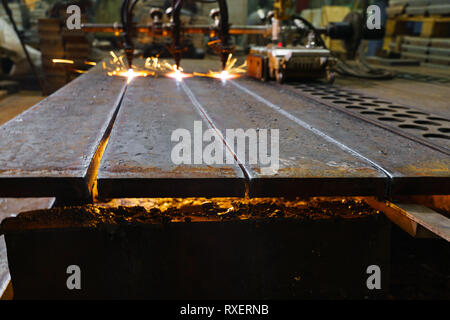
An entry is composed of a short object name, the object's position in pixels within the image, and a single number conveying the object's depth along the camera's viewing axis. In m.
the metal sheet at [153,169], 0.97
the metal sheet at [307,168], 0.99
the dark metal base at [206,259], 1.24
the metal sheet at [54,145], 0.95
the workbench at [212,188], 0.99
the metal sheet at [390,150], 1.01
